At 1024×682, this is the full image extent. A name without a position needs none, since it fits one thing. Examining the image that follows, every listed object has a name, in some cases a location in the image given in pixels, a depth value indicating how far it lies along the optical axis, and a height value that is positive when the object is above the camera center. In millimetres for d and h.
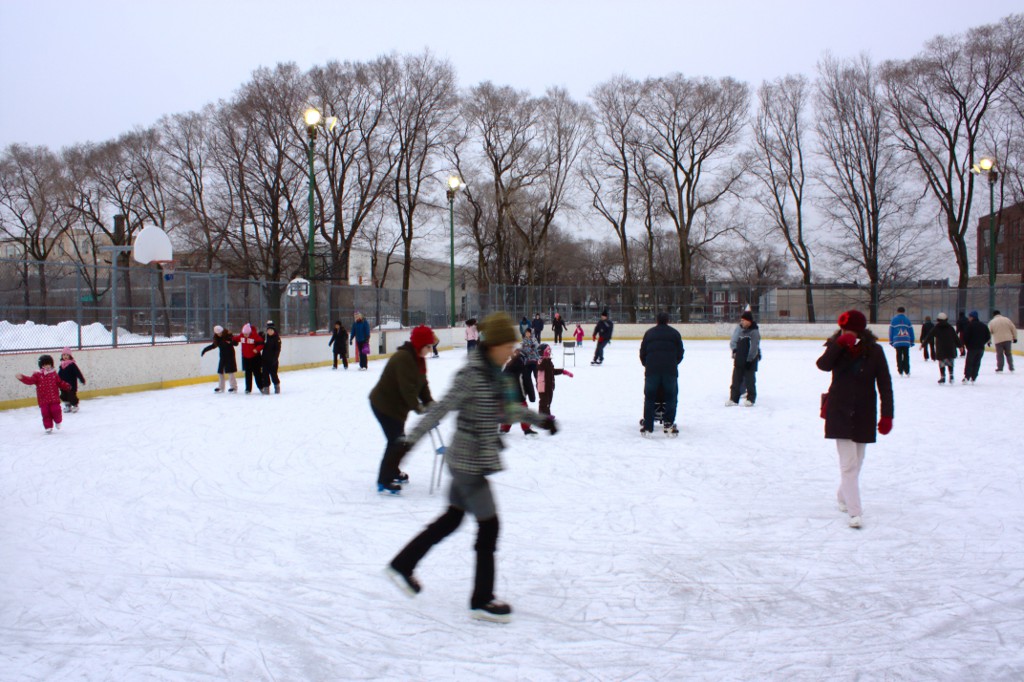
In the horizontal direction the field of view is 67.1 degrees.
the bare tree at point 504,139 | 42969 +10209
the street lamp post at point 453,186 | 29684 +5196
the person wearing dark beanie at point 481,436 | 3697 -566
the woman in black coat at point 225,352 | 14680 -520
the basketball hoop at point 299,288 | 22781 +1057
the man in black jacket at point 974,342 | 15277 -686
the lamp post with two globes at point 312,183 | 17733 +3698
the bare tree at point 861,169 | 40719 +7641
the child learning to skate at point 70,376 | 11719 -731
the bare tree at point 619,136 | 44656 +10528
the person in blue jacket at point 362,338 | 20656 -426
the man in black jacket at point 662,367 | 9320 -621
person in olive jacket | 5898 -589
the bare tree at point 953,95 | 34500 +10178
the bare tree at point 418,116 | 37938 +10245
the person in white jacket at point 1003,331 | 16859 -510
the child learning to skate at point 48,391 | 9695 -783
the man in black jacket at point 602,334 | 22609 -526
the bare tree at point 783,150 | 43125 +9182
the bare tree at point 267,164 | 35438 +7611
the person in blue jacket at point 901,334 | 17031 -532
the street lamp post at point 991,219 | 25641 +3274
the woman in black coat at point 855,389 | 5250 -533
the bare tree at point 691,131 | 43281 +10465
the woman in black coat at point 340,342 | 20722 -524
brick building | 51816 +4553
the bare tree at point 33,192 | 39562 +7126
